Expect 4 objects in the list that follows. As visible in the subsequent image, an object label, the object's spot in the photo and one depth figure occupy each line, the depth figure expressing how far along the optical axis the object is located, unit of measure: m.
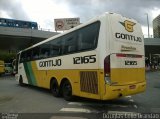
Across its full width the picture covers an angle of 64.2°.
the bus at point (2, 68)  17.28
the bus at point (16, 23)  18.91
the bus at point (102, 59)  4.47
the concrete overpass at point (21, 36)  16.64
